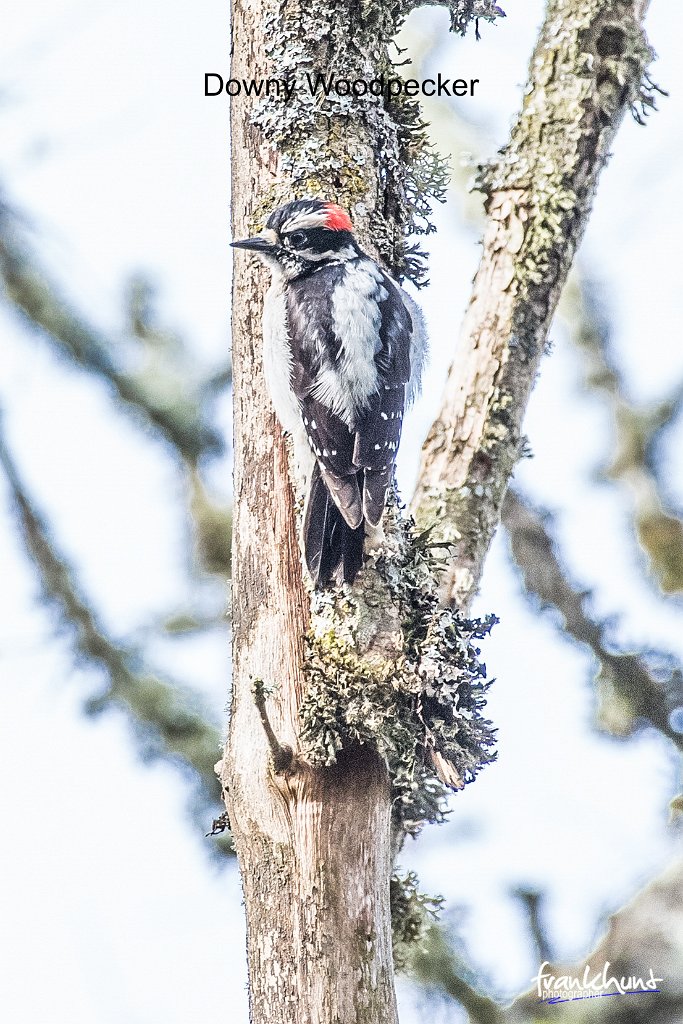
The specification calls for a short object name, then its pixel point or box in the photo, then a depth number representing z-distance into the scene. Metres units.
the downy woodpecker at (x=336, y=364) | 4.05
